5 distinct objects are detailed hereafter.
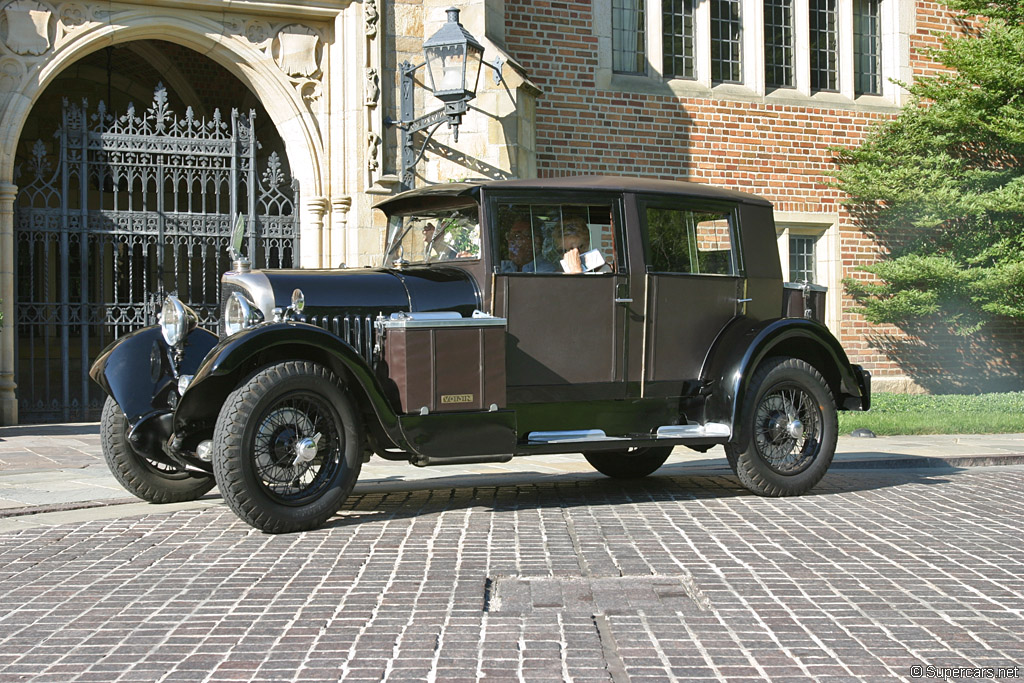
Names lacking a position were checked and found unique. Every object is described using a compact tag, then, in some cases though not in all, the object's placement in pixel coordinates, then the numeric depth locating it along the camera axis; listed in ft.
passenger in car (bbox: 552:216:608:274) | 21.45
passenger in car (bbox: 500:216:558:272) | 21.06
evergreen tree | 54.70
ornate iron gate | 38.99
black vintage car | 18.65
